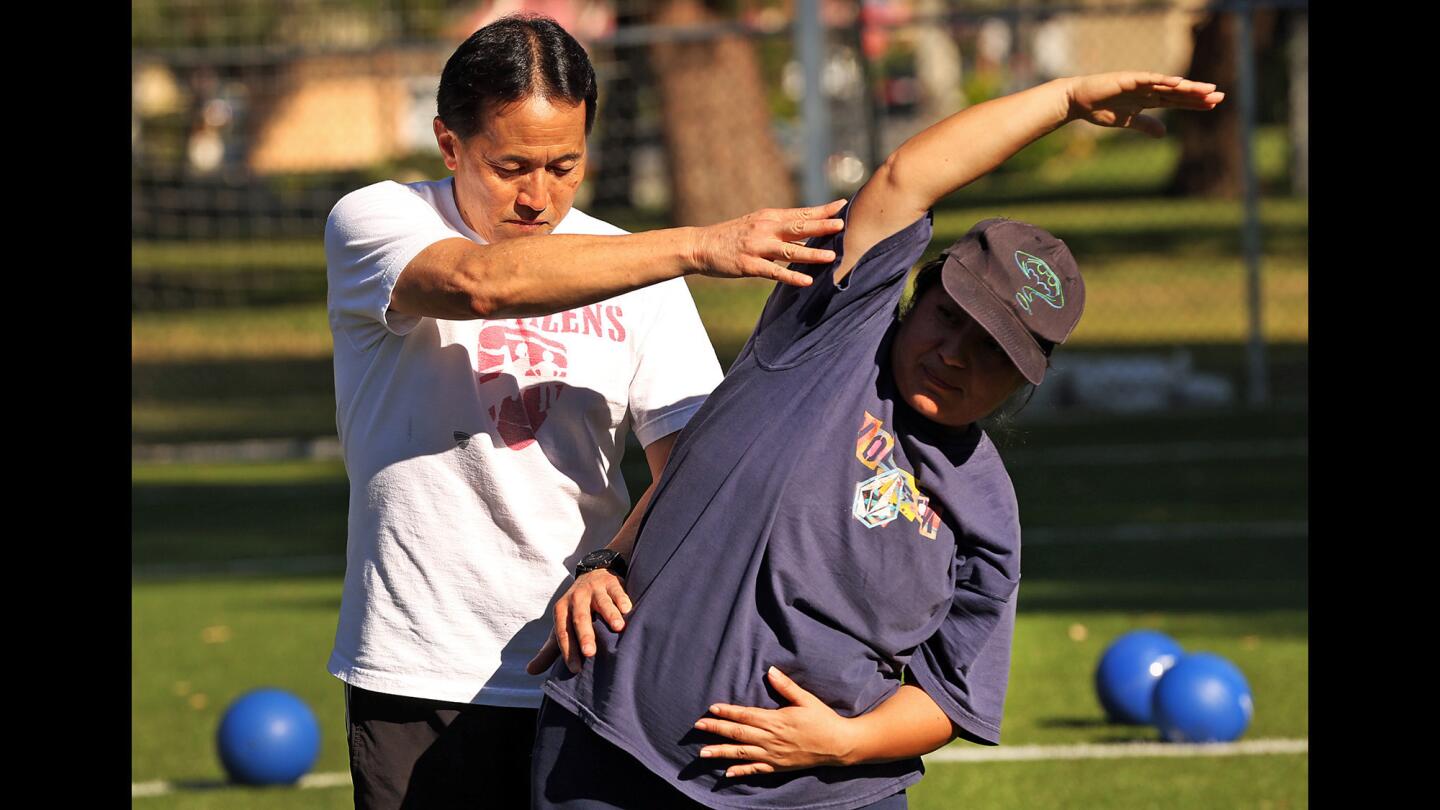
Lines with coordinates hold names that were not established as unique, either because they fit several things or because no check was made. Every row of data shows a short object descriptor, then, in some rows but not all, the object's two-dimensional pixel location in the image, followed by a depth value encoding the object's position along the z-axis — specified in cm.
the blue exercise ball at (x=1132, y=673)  1424
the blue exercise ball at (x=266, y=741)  1324
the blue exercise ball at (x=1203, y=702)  1355
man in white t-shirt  673
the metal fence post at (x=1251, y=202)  2892
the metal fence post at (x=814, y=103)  2758
